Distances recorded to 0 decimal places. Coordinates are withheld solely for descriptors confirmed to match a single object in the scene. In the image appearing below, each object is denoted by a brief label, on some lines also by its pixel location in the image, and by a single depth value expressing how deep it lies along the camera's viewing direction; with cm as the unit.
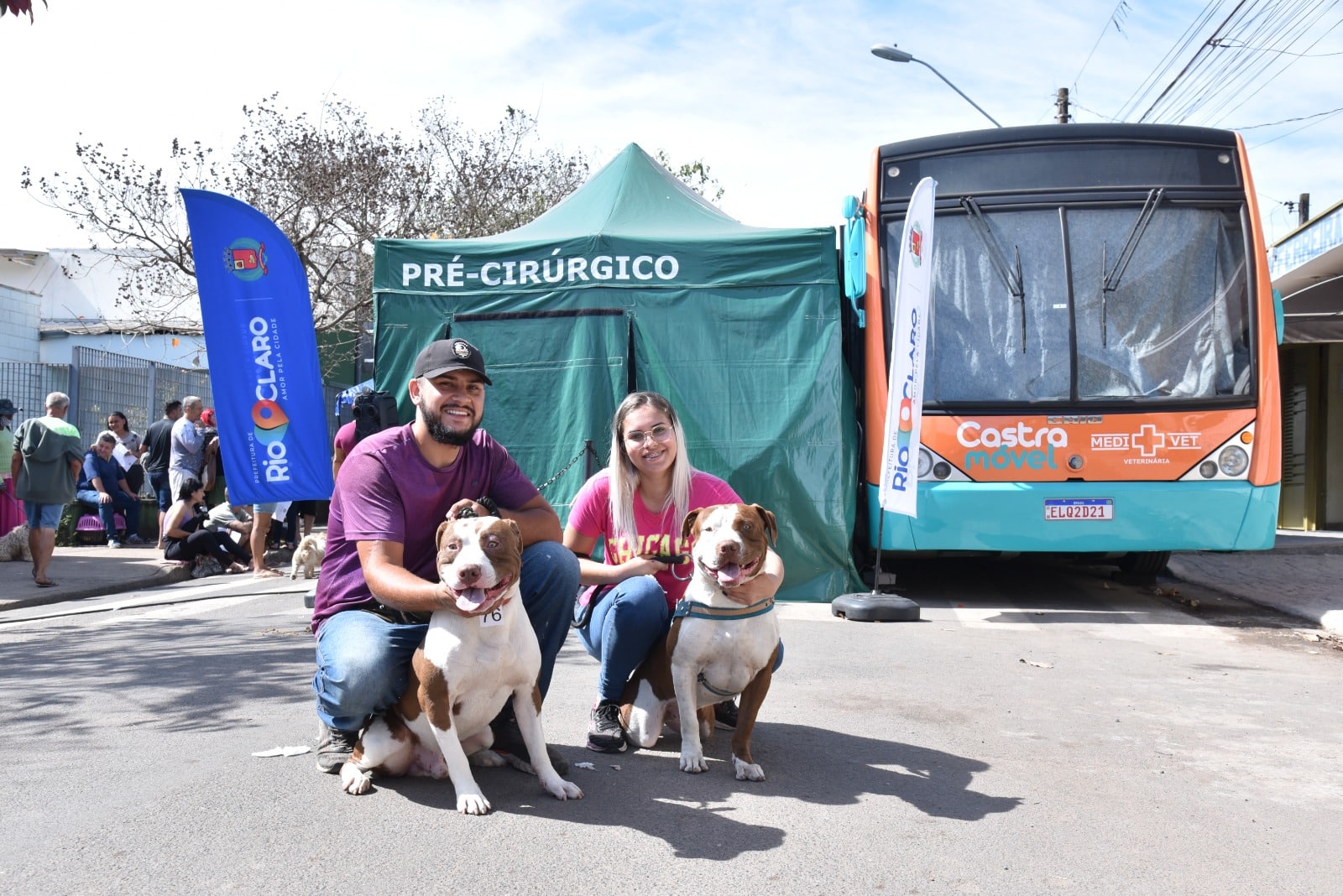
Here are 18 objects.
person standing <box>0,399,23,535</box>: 1228
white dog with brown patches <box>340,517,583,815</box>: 336
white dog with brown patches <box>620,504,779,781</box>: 394
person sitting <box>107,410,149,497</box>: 1564
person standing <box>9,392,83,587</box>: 1046
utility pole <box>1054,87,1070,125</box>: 2162
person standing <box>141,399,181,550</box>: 1487
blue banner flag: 964
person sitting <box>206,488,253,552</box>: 1259
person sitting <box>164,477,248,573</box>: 1220
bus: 822
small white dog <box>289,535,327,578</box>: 1093
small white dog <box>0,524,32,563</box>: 1281
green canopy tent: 923
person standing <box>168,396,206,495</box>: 1307
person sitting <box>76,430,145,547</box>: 1470
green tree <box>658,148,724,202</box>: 3169
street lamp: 1839
